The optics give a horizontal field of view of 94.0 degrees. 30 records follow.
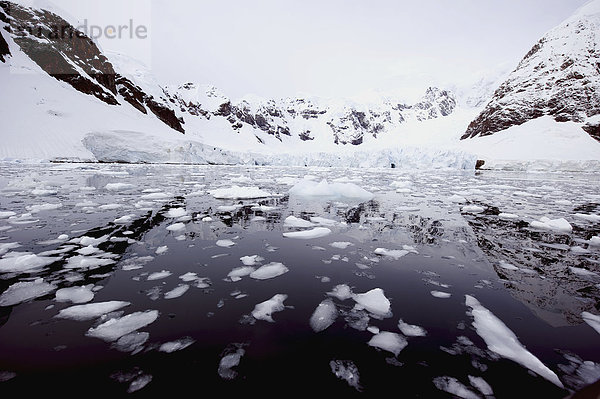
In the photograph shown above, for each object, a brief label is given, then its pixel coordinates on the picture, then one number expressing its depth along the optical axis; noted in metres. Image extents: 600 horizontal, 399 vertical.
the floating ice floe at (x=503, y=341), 1.25
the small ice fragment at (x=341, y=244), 2.99
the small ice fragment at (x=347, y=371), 1.18
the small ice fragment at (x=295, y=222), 3.84
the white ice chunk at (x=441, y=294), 1.93
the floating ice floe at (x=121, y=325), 1.44
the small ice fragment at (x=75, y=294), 1.77
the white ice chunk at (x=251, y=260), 2.47
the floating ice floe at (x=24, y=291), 1.73
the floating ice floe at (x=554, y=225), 3.82
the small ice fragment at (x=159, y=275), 2.12
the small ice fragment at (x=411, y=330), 1.51
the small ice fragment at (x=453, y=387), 1.13
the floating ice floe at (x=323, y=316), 1.58
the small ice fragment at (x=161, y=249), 2.68
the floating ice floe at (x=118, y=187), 7.25
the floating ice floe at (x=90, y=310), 1.59
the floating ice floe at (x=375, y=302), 1.74
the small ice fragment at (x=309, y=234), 3.32
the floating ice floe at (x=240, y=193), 6.38
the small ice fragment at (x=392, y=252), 2.74
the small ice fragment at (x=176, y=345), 1.34
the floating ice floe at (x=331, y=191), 6.61
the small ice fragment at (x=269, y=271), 2.21
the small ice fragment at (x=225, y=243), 2.96
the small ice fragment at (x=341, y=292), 1.92
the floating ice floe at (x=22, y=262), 2.16
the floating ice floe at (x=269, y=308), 1.63
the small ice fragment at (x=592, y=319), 1.61
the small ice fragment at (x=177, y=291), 1.85
